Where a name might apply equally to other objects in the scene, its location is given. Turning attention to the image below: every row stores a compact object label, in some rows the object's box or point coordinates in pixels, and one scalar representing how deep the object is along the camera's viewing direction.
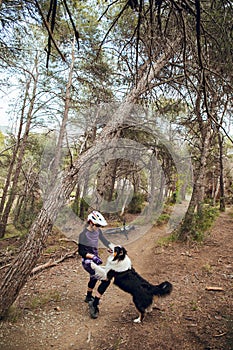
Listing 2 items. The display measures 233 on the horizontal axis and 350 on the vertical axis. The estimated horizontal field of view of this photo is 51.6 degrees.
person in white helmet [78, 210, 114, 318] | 3.86
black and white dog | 3.53
